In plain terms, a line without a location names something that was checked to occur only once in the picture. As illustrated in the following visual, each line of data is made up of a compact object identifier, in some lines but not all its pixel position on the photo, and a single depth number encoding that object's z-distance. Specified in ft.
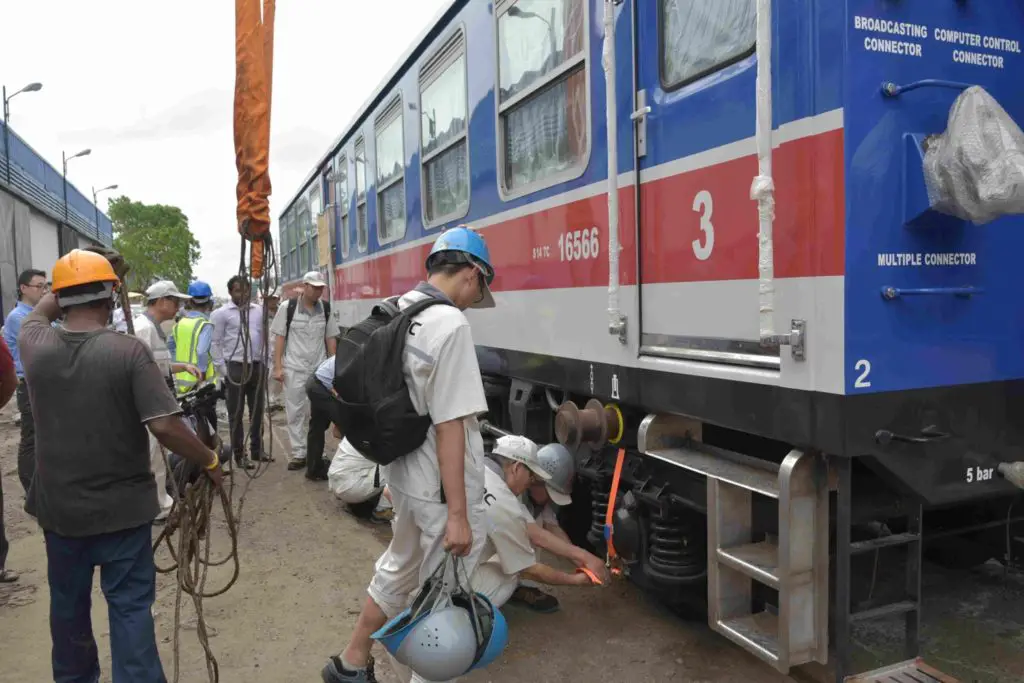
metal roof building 76.43
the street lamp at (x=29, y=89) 83.46
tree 207.82
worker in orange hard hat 9.11
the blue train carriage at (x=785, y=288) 7.86
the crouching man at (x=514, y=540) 11.82
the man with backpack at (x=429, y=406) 8.87
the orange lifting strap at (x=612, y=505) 12.03
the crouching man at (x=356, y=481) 18.26
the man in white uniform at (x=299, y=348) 24.63
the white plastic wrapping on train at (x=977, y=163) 7.39
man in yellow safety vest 22.49
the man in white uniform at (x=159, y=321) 18.22
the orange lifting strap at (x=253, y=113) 10.35
